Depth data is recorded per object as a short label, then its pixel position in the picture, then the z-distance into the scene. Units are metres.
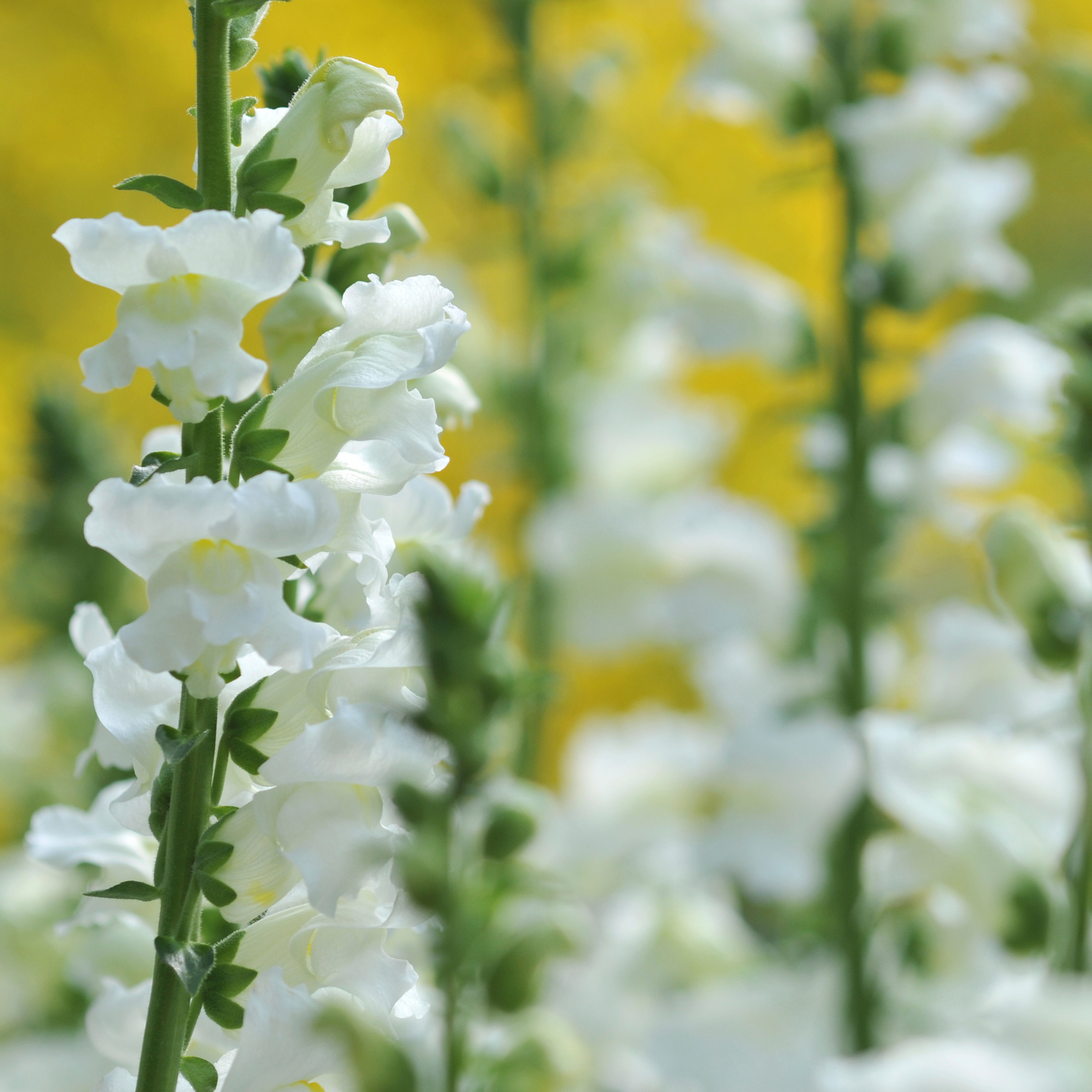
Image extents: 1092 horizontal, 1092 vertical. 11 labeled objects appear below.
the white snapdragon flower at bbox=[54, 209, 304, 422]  0.87
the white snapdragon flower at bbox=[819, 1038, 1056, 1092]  0.93
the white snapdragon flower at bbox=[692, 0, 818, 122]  1.53
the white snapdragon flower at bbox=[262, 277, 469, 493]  0.89
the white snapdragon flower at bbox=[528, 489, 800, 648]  1.72
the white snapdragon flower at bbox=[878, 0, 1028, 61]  1.48
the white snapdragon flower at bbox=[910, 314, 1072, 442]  1.41
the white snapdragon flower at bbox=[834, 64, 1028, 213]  1.42
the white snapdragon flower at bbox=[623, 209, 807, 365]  1.56
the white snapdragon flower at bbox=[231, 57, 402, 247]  0.89
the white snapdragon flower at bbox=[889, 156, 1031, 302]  1.48
